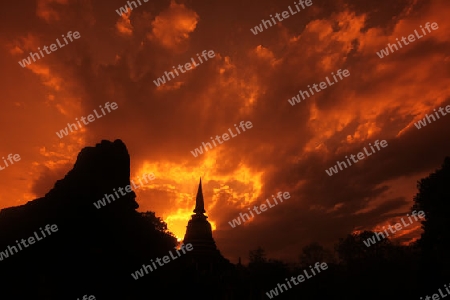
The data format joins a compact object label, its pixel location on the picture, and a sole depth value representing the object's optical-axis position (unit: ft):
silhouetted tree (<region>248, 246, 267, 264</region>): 175.18
